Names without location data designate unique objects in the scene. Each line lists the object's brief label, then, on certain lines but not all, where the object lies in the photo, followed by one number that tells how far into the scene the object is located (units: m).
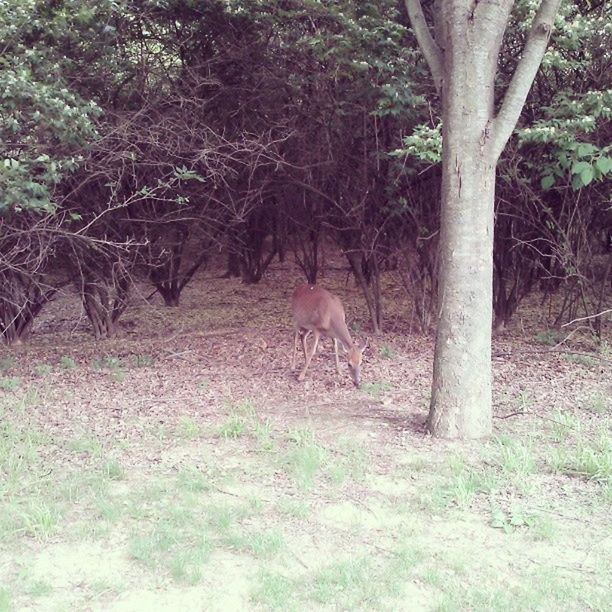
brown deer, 7.57
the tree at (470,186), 5.12
